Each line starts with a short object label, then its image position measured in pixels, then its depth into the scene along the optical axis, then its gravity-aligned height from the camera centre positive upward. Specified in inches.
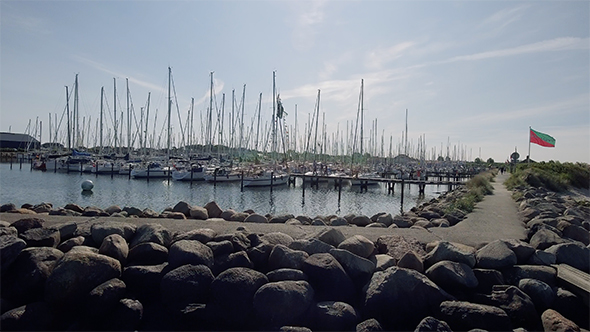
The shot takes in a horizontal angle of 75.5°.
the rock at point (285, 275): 263.2 -78.8
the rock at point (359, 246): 295.9 -64.7
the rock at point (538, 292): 256.4 -84.6
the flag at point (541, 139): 1581.4 +125.5
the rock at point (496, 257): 287.6 -68.4
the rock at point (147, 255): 285.3 -73.1
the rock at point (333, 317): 233.1 -95.7
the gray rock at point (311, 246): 299.0 -66.5
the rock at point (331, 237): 317.7 -62.1
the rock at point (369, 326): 227.0 -97.2
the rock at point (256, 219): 443.2 -67.8
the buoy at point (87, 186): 1486.2 -117.0
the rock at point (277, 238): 314.3 -64.6
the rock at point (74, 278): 246.7 -80.4
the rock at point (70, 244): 304.0 -71.2
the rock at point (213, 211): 501.2 -67.6
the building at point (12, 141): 4596.5 +161.6
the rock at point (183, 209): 493.4 -65.4
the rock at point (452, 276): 266.4 -77.2
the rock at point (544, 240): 330.5 -61.7
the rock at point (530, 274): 278.1 -77.5
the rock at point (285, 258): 279.1 -71.5
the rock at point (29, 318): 231.0 -101.5
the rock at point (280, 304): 236.7 -89.3
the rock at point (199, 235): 317.4 -64.4
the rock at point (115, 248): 283.3 -68.9
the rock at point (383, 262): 283.4 -73.8
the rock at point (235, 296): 245.3 -89.4
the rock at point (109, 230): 318.0 -62.0
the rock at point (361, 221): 526.6 -79.6
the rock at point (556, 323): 228.8 -93.8
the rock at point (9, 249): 269.4 -68.4
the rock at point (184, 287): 253.4 -86.1
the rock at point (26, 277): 259.6 -85.4
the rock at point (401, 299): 245.1 -87.9
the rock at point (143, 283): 265.3 -87.5
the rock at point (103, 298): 242.7 -91.4
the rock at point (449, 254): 286.5 -67.2
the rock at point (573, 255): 297.4 -67.2
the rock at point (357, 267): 275.0 -75.1
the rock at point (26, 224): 319.5 -59.9
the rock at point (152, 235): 307.4 -63.8
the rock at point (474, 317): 230.2 -92.0
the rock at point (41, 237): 300.7 -65.9
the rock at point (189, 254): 276.1 -70.0
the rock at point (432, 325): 220.7 -93.2
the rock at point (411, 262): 282.7 -72.5
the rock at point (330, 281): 261.0 -82.0
